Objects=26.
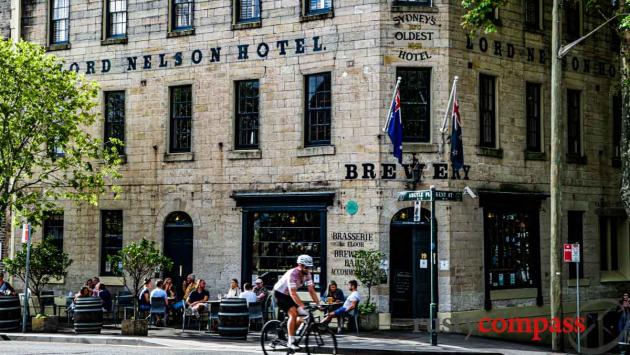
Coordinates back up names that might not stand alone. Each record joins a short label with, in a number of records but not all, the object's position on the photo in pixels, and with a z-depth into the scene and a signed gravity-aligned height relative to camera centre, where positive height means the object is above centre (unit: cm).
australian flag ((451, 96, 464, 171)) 2320 +280
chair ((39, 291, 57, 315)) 2695 -164
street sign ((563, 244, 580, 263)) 2377 -5
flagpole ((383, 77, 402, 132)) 2347 +357
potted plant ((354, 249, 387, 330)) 2409 -71
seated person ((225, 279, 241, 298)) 2488 -115
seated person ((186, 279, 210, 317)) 2484 -144
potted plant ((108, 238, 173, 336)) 2308 -44
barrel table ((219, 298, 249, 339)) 2169 -168
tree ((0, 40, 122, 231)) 2544 +362
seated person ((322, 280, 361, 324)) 2319 -142
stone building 2528 +317
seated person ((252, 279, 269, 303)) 2528 -122
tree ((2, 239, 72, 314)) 2659 -52
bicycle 1645 -162
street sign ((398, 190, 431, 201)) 2047 +123
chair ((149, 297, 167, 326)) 2494 -160
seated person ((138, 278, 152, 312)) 2555 -155
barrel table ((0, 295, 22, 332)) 2364 -175
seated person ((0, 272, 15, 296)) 2703 -126
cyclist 1647 -83
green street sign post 2038 +114
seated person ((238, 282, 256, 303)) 2408 -124
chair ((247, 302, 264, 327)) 2398 -167
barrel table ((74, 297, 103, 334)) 2341 -177
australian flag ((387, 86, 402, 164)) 2336 +320
